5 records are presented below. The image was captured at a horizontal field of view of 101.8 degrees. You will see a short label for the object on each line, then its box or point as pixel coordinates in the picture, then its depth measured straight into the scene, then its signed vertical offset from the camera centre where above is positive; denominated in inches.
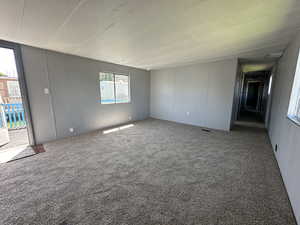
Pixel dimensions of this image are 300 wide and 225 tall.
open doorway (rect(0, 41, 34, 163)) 104.9 -22.6
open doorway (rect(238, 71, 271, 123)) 253.9 -8.4
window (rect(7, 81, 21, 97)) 170.9 +7.0
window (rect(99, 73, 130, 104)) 172.6 +8.6
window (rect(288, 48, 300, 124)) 72.8 -3.5
